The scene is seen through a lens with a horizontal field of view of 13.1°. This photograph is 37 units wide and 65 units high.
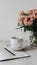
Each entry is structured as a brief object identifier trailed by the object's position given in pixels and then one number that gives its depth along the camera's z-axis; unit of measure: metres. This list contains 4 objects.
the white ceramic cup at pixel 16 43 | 1.07
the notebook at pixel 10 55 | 0.89
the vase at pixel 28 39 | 1.15
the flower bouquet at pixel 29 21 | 1.08
